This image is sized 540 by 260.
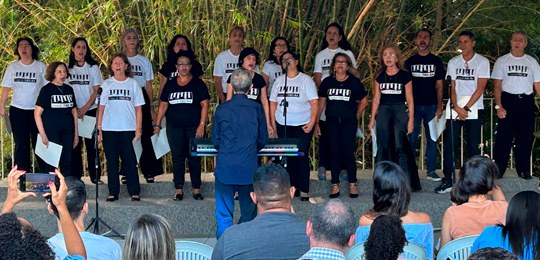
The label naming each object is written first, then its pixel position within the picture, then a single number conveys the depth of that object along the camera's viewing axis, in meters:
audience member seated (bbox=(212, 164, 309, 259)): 4.31
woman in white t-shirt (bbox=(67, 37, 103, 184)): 8.07
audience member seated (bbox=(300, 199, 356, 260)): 3.83
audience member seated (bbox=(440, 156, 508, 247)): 4.93
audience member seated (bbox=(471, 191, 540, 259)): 4.23
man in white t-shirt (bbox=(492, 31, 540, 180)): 8.20
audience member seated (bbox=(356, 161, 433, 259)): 4.77
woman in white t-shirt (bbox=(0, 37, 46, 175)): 8.01
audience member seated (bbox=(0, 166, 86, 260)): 2.99
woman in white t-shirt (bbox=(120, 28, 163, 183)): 8.29
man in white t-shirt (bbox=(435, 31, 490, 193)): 8.19
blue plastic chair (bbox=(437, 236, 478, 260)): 4.66
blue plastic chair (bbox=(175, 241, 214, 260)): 4.62
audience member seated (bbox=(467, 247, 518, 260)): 3.02
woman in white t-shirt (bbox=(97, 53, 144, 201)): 7.77
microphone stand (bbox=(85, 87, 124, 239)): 7.35
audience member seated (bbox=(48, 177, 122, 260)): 4.10
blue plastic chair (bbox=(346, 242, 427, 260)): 4.49
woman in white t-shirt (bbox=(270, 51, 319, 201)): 7.82
